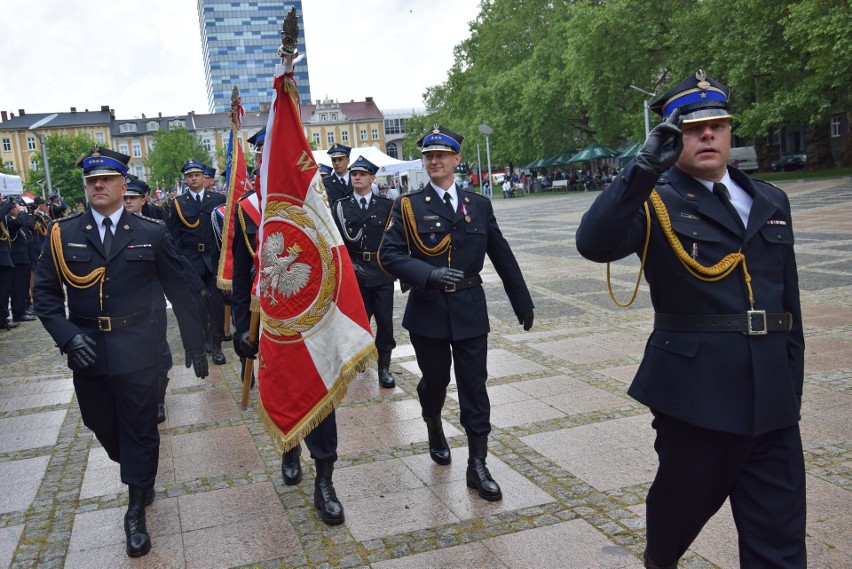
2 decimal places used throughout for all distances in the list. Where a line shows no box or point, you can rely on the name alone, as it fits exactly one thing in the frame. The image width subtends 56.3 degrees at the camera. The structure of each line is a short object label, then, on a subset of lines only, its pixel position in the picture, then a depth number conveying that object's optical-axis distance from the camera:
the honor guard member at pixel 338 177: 9.13
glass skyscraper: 175.38
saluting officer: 2.86
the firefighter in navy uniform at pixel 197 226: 9.98
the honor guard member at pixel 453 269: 4.95
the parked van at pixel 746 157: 46.34
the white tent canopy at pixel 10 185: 21.17
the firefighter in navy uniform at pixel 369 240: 7.88
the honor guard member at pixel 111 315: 4.51
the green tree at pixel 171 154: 76.00
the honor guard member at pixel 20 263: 14.49
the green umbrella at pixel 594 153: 48.91
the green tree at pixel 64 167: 79.44
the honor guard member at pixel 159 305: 6.28
